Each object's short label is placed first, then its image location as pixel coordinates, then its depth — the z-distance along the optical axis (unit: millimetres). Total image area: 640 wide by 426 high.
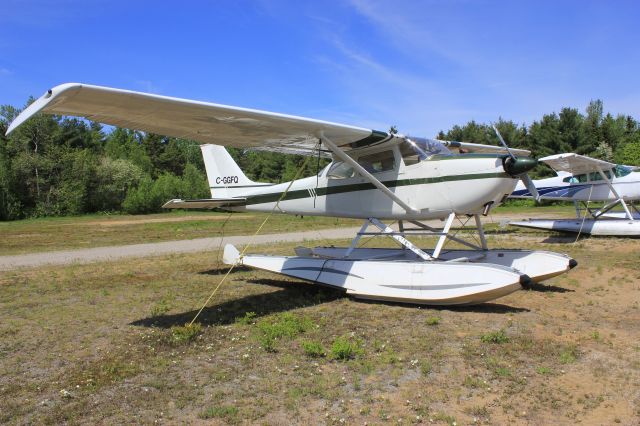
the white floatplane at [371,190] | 6617
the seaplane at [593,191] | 15938
